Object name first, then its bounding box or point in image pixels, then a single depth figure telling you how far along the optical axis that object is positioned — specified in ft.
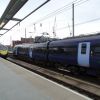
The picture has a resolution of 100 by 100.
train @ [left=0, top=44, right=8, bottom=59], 68.37
